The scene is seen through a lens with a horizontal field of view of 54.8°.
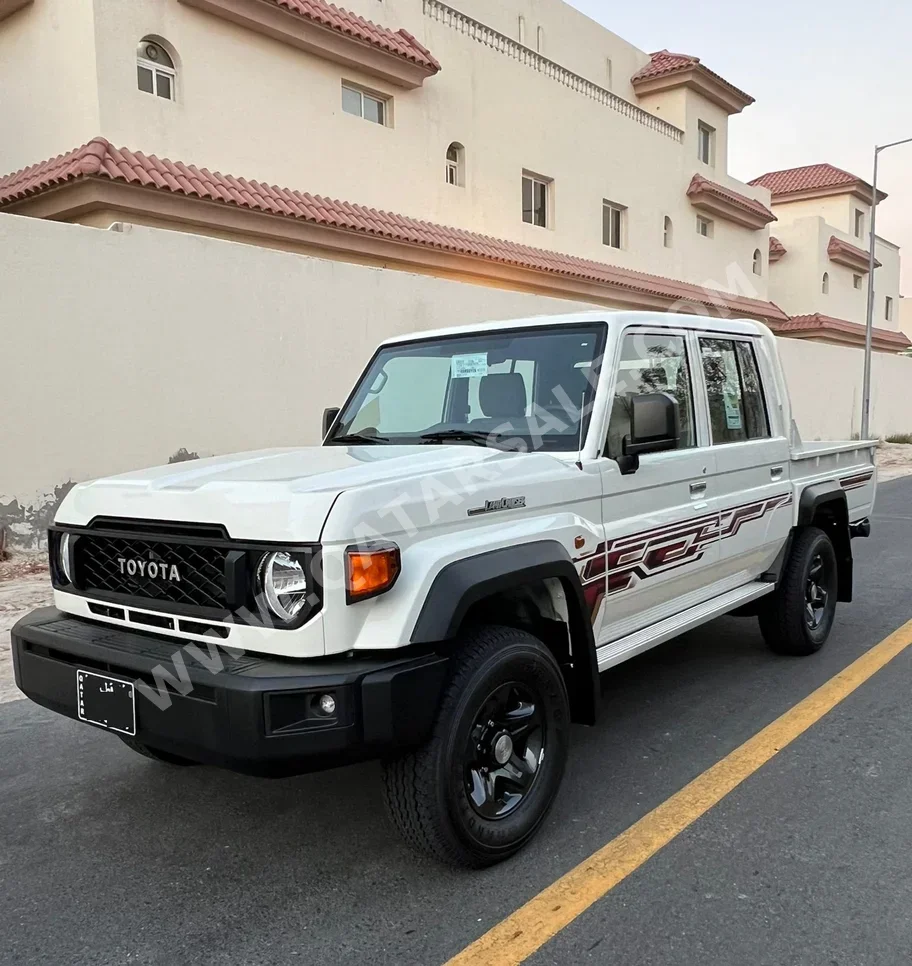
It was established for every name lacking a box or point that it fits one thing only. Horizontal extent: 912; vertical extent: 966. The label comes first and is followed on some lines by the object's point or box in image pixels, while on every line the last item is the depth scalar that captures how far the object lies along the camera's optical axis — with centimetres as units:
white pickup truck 258
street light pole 2252
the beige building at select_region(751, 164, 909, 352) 3234
